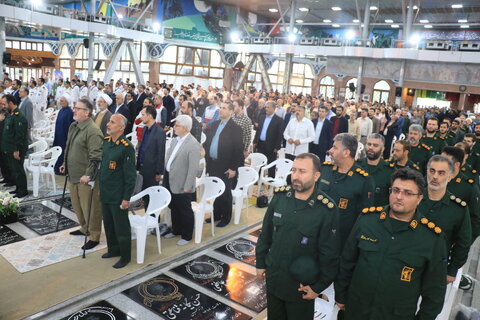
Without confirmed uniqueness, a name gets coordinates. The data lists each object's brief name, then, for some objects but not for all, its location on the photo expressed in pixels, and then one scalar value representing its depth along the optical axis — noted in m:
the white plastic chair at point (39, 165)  6.00
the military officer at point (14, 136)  5.64
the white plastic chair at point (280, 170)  6.59
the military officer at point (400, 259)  2.12
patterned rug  4.16
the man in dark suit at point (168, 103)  11.53
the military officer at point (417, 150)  5.64
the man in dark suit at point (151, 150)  4.84
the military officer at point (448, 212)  2.96
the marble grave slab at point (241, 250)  4.70
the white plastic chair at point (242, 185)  5.65
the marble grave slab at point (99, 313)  3.32
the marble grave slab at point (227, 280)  3.82
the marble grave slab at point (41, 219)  5.04
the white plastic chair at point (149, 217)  4.27
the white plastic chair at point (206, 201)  4.88
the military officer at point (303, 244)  2.36
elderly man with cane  4.41
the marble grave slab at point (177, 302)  3.49
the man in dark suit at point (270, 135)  7.30
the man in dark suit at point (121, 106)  7.76
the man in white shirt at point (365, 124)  10.08
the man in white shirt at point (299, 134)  6.97
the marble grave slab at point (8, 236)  4.61
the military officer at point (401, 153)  4.31
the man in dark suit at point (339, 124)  8.56
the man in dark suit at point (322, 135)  7.65
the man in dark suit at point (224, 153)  5.38
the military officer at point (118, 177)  4.04
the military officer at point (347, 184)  3.23
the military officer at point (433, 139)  6.59
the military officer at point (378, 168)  3.87
